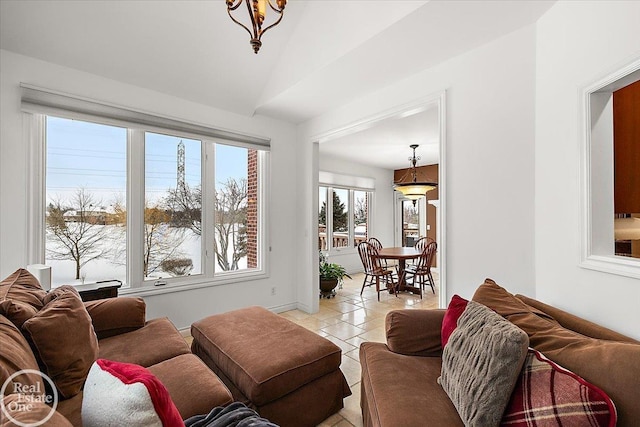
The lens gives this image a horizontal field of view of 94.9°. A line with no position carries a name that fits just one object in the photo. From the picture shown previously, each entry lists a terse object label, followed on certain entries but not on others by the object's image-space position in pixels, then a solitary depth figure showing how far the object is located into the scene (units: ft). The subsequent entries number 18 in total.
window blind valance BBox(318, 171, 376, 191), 21.16
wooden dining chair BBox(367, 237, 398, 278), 19.35
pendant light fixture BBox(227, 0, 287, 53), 5.56
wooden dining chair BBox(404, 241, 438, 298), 16.44
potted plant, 15.70
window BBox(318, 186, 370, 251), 22.40
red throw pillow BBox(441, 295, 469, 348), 5.28
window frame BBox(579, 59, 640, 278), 5.23
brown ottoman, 5.46
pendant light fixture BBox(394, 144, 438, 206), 17.08
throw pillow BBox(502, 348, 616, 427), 2.92
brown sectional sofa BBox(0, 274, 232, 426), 3.53
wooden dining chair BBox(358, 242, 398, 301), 16.25
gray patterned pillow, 3.50
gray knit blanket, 3.66
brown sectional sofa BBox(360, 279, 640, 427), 3.14
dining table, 15.96
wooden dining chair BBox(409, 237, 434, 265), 18.93
